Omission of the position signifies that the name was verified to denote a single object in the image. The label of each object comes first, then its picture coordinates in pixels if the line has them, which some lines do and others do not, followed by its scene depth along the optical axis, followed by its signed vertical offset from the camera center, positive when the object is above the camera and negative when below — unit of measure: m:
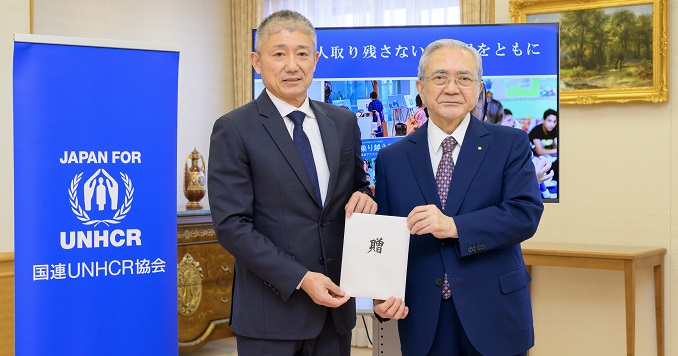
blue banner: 2.56 -0.09
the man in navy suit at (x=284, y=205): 2.10 -0.10
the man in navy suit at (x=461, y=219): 2.11 -0.14
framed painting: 4.58 +0.74
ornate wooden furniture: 5.26 -0.78
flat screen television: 3.48 +0.45
